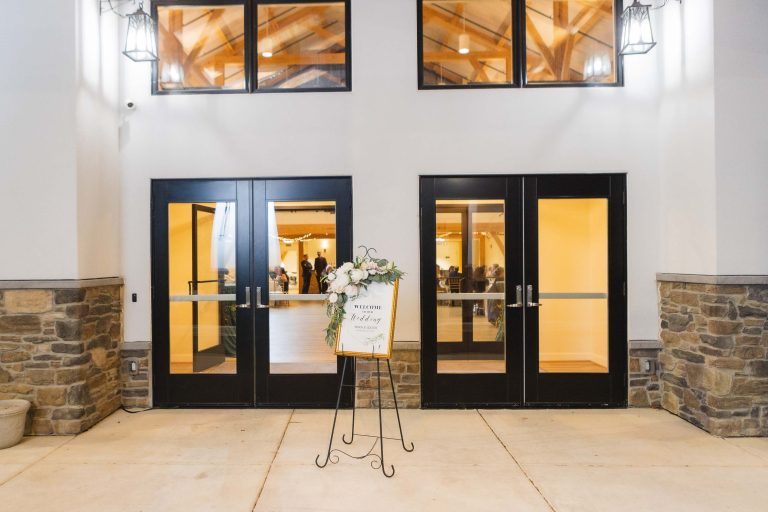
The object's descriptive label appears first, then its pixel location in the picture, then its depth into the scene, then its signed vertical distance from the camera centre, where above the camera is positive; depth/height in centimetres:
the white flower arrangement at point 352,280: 371 -16
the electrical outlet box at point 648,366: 496 -116
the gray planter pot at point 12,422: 399 -137
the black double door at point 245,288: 504 -30
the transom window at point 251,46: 510 +234
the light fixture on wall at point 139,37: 449 +215
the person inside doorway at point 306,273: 502 -14
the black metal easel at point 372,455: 357 -160
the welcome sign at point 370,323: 371 -51
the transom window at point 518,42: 506 +233
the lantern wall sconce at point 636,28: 438 +213
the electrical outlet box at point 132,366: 502 -112
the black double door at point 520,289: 499 -34
